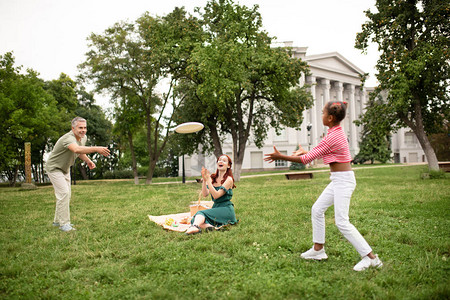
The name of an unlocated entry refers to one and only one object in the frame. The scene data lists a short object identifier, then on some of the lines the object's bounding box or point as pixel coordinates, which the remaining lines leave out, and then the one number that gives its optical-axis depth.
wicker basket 7.21
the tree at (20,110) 25.28
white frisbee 9.29
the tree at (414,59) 17.19
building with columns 48.44
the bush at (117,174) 48.00
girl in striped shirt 4.03
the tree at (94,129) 42.16
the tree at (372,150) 49.59
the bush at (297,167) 39.83
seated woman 6.20
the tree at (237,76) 18.95
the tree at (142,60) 21.00
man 6.92
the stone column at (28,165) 23.44
